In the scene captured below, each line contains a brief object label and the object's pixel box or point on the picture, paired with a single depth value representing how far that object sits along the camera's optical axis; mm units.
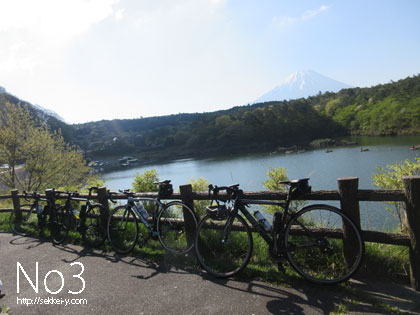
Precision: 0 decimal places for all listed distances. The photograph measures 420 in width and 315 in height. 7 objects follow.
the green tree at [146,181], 9664
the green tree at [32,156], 15180
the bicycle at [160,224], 4818
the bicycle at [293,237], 3426
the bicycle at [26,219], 7508
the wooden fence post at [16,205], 9047
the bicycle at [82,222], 5965
